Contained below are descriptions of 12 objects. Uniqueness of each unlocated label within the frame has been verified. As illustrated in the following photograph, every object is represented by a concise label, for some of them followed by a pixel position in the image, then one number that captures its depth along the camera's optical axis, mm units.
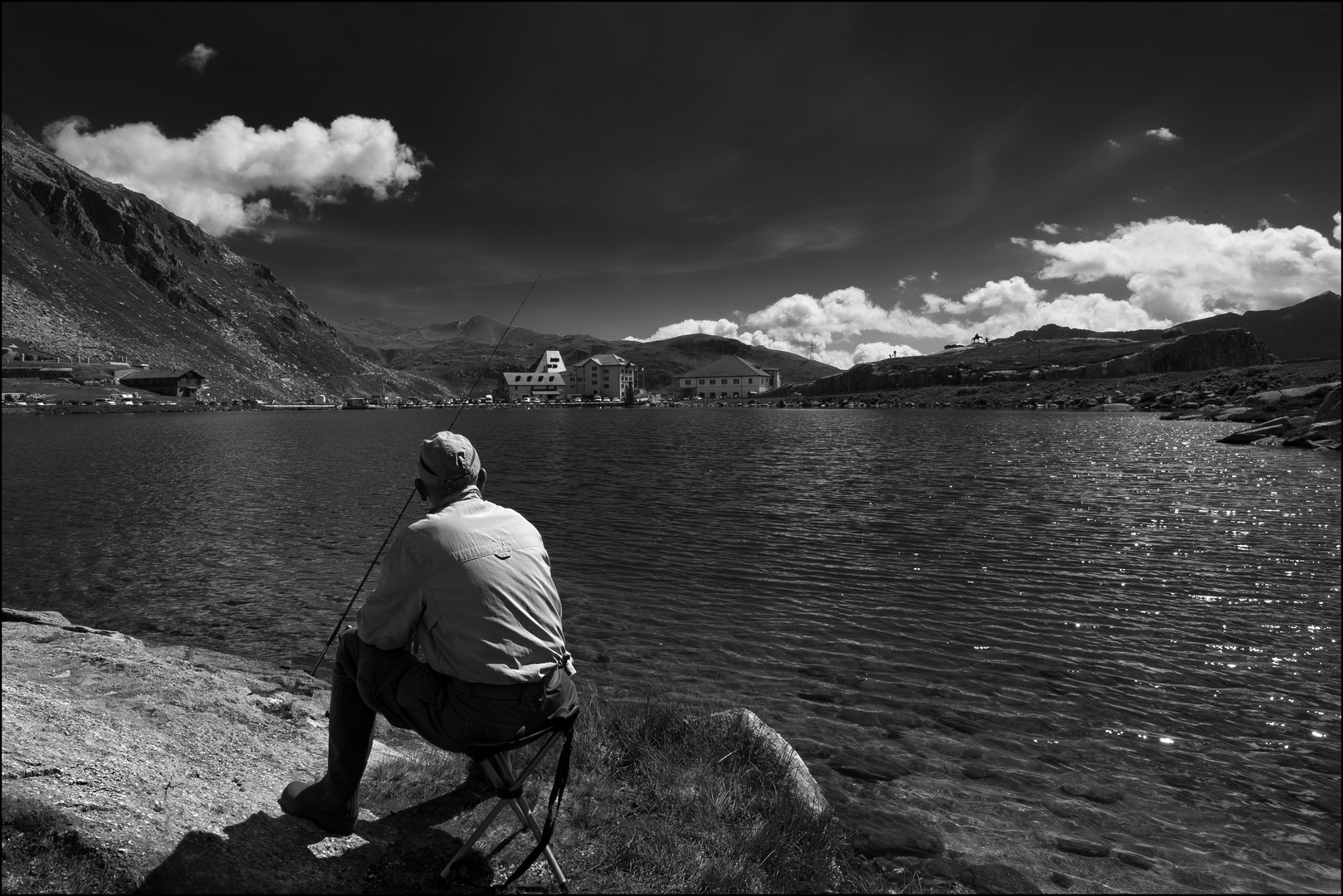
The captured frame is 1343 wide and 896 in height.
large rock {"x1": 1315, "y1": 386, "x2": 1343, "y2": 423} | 50219
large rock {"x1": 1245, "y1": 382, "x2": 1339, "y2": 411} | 67375
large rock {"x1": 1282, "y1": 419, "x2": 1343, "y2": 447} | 45188
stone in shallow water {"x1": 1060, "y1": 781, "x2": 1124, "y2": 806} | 7734
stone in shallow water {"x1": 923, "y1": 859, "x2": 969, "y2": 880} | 6348
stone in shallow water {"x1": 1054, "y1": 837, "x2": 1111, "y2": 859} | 6770
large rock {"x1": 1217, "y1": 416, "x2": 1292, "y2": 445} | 53281
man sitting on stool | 4480
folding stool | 4539
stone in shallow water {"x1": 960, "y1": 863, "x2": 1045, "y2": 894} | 6176
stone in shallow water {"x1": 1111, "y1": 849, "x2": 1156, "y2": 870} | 6586
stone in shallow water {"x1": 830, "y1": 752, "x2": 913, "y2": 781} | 8258
